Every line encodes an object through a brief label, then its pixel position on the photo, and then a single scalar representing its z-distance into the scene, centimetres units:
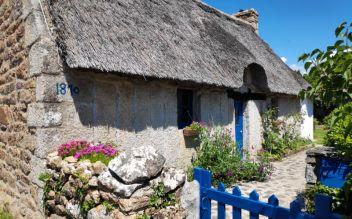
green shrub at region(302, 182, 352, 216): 324
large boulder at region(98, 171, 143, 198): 286
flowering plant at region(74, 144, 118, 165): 387
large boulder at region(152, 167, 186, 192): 304
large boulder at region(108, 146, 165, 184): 288
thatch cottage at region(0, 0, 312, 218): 436
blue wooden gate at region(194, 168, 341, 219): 209
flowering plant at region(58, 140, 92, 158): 418
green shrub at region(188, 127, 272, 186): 644
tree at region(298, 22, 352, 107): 165
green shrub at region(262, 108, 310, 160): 1040
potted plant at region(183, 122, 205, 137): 659
